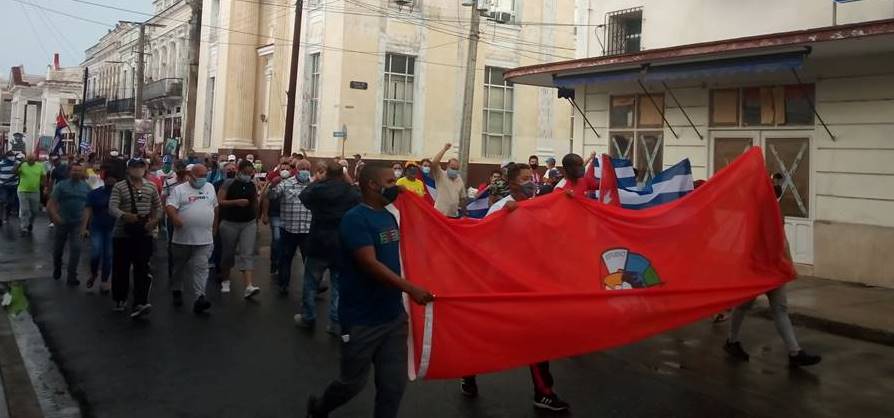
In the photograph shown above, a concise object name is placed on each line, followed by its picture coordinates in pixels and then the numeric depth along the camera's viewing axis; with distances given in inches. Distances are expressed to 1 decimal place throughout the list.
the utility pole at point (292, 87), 938.9
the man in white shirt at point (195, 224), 350.0
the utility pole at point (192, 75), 1593.3
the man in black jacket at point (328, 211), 302.8
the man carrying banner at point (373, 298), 172.6
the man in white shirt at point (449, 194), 473.7
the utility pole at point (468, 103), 813.9
